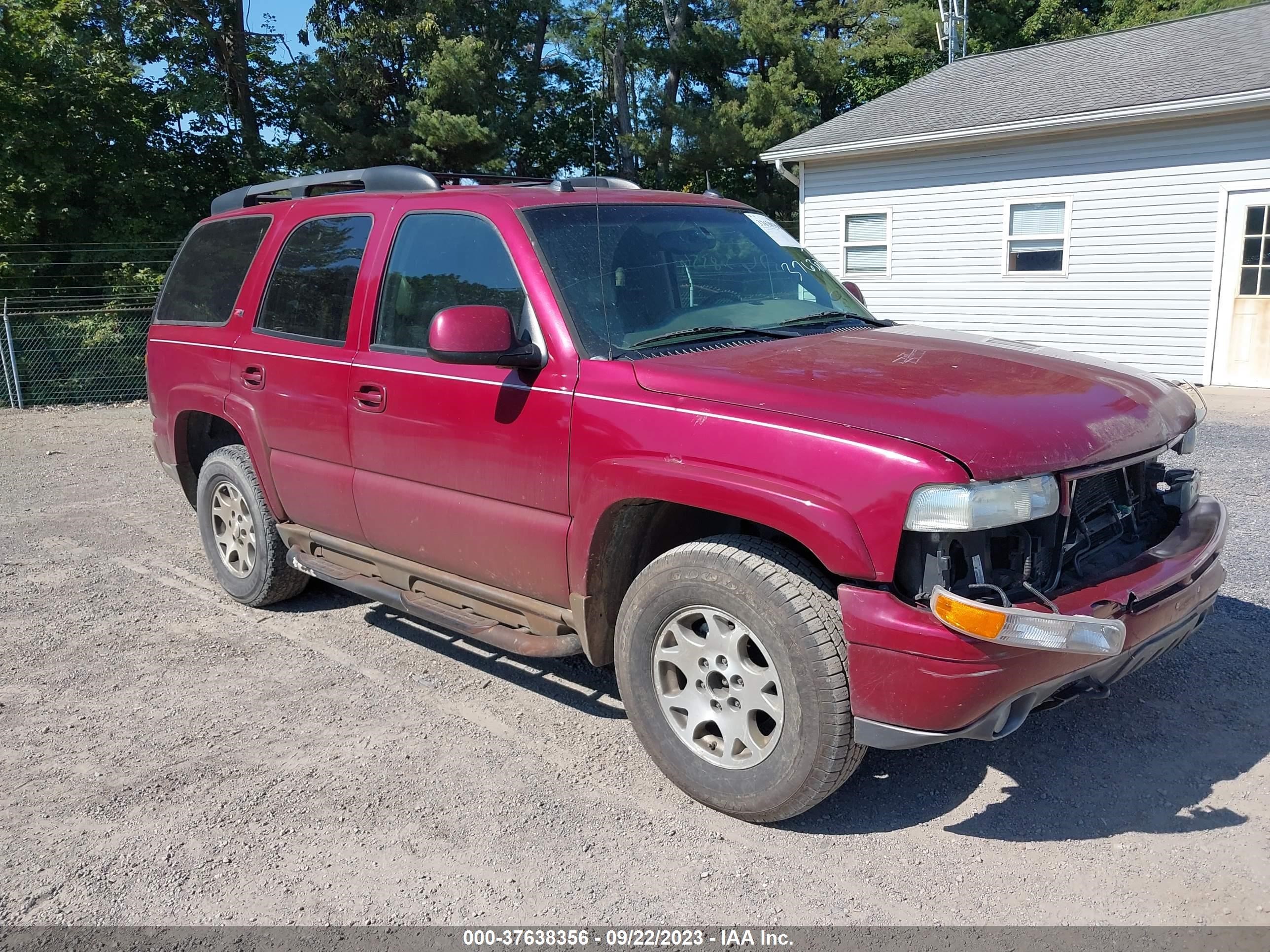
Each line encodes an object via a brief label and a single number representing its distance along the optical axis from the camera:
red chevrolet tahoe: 2.88
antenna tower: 21.77
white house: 12.71
